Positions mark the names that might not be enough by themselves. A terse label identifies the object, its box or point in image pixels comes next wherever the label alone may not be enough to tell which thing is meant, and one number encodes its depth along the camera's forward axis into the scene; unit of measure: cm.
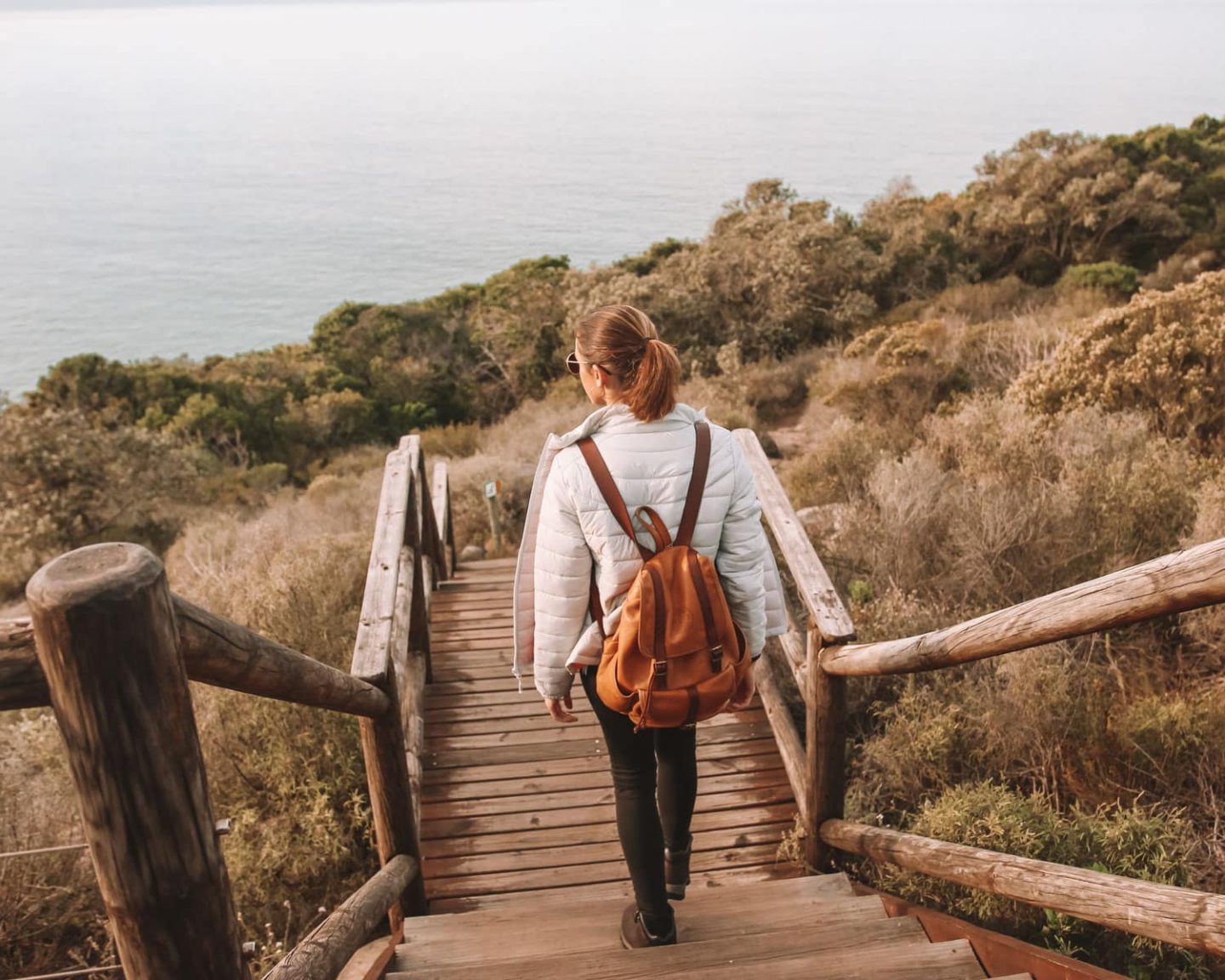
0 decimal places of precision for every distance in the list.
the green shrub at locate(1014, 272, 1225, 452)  702
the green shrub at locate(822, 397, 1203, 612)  538
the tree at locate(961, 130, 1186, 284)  1733
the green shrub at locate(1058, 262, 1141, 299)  1452
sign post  723
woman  226
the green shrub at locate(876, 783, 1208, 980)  281
